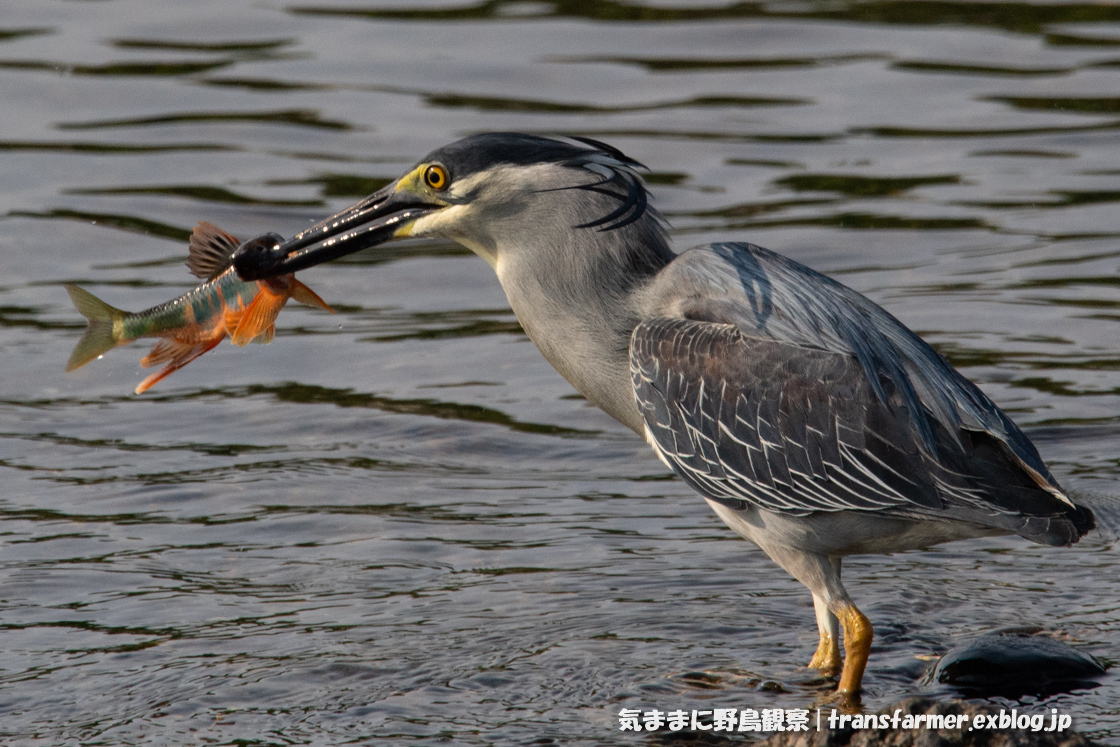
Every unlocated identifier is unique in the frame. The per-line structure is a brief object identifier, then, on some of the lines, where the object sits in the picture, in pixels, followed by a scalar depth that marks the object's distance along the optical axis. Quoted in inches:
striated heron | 476.1
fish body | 545.6
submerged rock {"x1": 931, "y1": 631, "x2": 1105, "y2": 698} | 476.1
